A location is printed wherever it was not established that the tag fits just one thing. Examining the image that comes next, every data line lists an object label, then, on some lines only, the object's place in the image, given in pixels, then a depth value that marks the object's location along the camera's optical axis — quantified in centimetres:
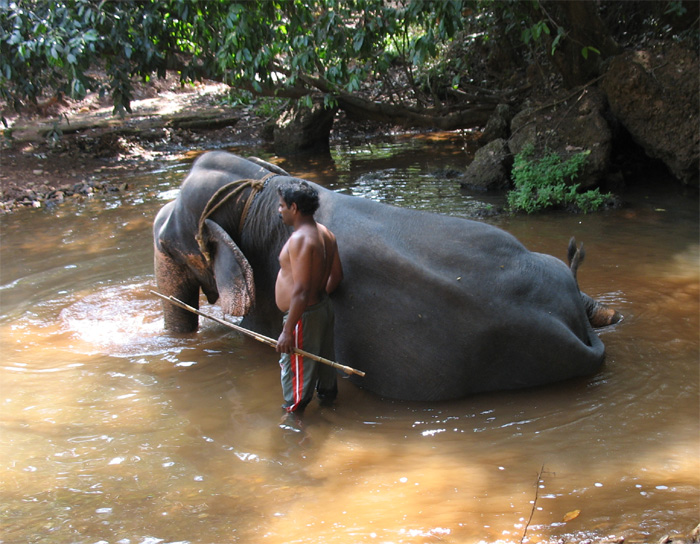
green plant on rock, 791
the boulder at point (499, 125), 1097
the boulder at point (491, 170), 909
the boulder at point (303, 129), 1287
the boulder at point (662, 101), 823
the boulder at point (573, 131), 841
